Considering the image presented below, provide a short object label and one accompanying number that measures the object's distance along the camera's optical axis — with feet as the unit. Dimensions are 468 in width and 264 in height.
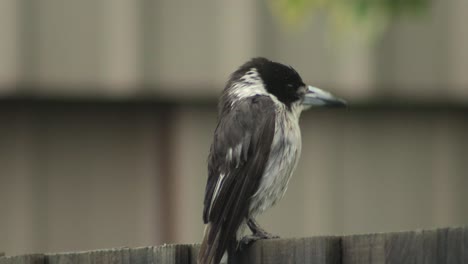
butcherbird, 33.60
